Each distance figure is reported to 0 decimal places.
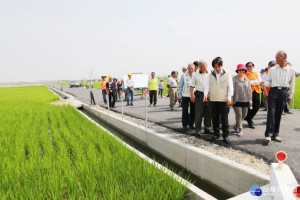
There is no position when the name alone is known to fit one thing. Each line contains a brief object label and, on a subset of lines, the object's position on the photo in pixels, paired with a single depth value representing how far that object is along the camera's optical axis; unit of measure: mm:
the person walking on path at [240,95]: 4904
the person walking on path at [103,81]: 11865
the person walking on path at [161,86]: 17312
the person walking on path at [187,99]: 5602
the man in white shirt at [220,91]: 4234
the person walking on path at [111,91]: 11511
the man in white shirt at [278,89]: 4020
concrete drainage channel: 2691
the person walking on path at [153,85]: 11264
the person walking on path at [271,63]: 6332
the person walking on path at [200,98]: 4867
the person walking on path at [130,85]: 12005
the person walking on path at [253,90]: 5762
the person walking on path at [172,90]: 9375
